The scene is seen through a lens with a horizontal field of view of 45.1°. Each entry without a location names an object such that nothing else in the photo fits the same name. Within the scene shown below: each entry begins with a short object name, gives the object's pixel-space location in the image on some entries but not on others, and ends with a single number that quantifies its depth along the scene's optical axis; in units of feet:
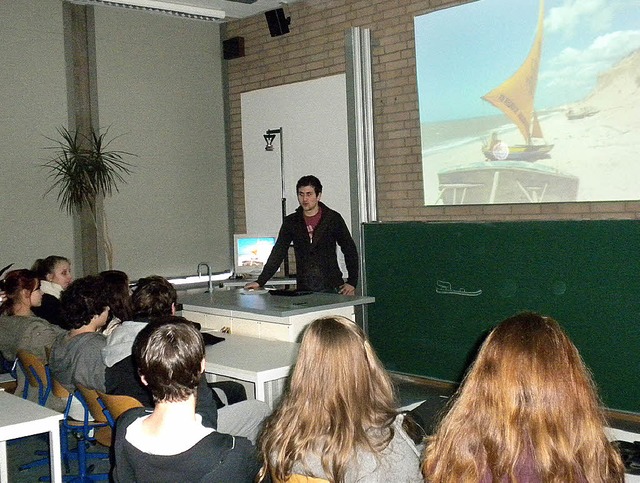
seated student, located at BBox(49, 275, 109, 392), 12.24
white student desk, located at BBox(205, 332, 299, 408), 12.09
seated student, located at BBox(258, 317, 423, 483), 6.49
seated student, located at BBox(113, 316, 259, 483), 6.87
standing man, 19.22
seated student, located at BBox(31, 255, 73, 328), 16.96
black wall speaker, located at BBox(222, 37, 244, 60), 27.61
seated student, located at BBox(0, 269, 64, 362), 14.39
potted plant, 22.74
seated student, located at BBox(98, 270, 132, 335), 13.08
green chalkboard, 15.57
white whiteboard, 24.25
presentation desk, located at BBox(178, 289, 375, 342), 14.43
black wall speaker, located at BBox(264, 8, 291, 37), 25.57
